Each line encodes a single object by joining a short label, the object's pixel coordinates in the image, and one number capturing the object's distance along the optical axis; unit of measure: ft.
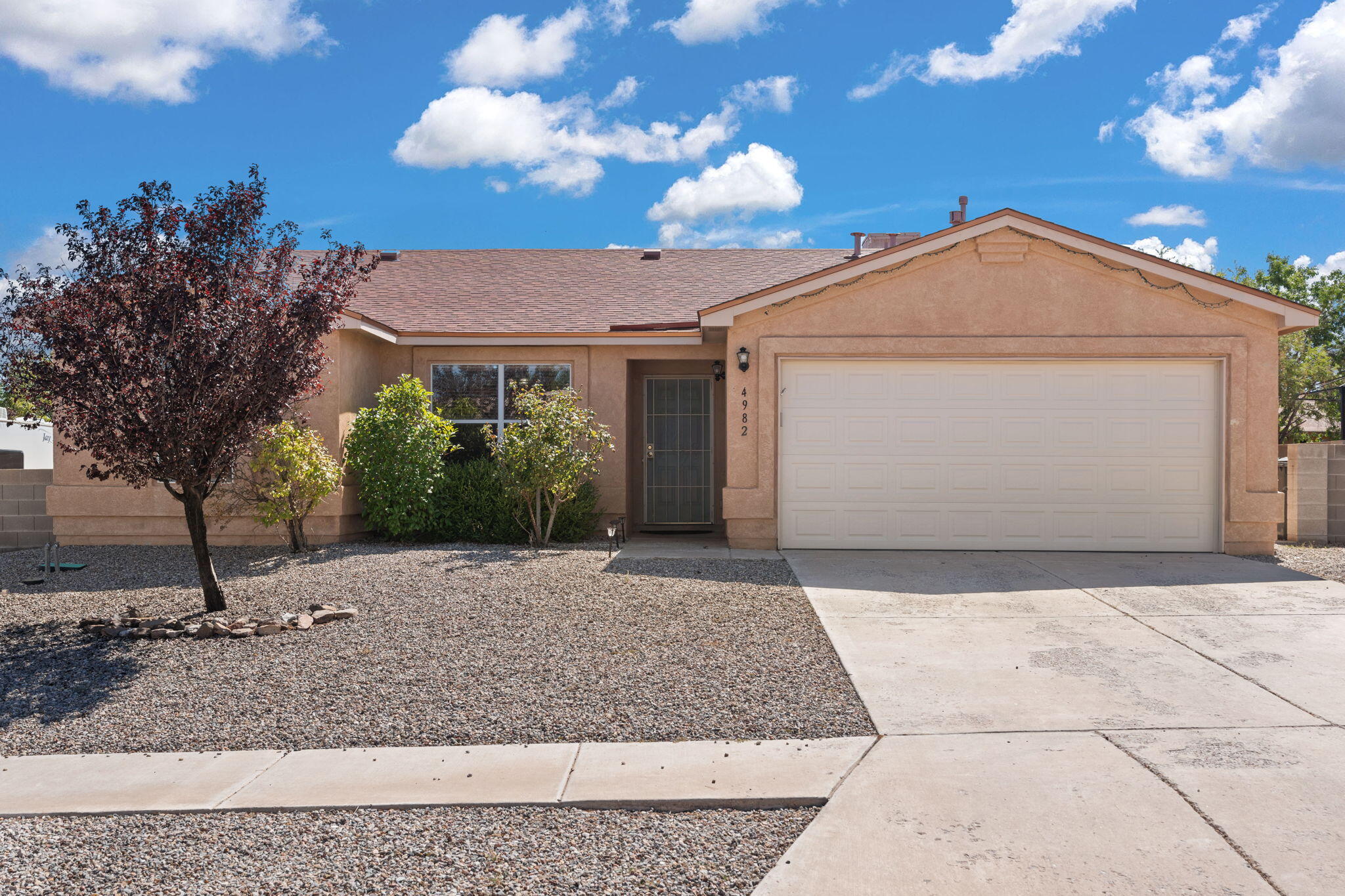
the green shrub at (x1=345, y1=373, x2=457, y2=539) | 36.58
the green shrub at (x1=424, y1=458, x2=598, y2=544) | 37.55
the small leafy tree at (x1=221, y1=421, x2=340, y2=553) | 34.01
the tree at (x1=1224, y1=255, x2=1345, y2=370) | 108.78
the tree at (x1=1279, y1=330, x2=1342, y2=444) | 68.18
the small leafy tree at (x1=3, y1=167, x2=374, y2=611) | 21.48
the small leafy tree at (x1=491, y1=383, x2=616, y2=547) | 35.94
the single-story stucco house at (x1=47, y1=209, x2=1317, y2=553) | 34.88
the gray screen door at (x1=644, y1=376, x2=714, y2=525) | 45.34
